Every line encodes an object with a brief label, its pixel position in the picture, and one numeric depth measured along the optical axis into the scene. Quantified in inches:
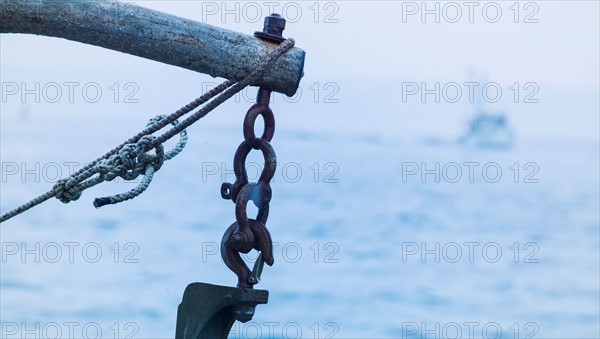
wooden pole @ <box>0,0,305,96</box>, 228.3
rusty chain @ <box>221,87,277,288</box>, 225.5
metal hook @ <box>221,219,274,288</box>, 225.2
